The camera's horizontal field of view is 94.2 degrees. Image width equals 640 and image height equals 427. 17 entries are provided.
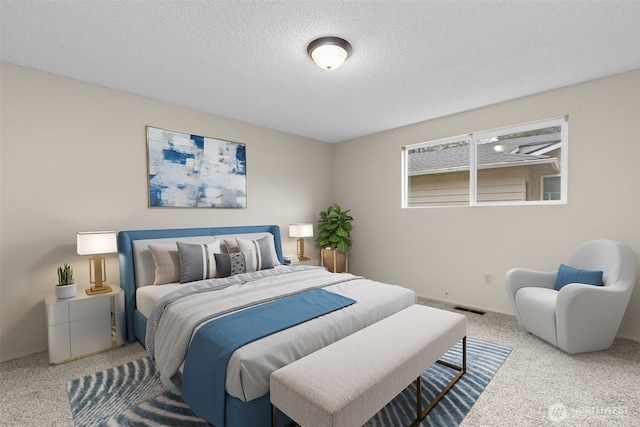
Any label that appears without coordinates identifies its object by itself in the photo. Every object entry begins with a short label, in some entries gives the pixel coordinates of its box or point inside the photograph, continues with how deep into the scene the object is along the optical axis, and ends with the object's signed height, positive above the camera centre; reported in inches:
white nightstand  101.2 -41.2
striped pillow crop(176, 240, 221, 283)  122.5 -22.5
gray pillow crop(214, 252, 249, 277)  129.6 -24.7
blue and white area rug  73.5 -52.4
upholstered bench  53.0 -33.6
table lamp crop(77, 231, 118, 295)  106.4 -14.8
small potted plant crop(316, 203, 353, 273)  199.3 -20.2
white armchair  97.8 -33.7
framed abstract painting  139.2 +19.3
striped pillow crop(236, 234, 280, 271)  142.6 -22.0
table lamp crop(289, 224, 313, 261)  183.0 -14.2
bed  63.7 -30.6
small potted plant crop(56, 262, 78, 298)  103.4 -26.7
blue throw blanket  65.1 -31.5
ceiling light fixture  90.8 +49.2
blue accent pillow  107.6 -26.1
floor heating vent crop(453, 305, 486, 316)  149.2 -52.7
